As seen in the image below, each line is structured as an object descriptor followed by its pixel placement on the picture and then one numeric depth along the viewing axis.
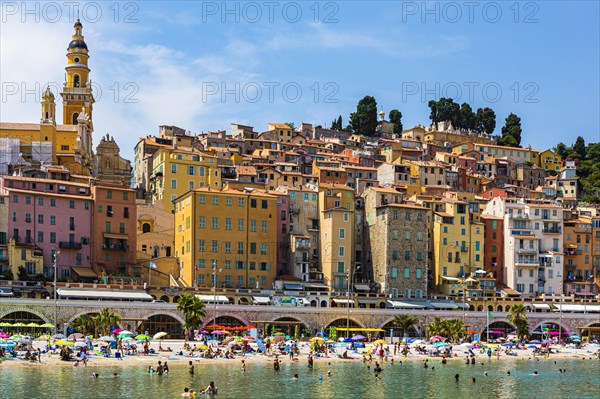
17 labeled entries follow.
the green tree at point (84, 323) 90.88
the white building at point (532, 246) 126.00
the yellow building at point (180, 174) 128.88
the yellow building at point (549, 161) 189.00
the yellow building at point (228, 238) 109.31
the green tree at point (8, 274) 97.36
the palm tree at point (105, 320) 90.12
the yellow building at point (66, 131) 128.38
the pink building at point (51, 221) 102.56
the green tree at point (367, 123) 199.00
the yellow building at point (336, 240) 115.31
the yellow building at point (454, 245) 121.44
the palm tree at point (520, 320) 111.81
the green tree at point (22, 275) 98.56
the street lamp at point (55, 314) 88.94
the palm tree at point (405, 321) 108.12
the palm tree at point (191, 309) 94.44
